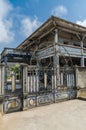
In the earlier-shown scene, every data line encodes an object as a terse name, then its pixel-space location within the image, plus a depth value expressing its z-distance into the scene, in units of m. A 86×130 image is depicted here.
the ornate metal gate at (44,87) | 4.26
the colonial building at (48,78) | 4.02
